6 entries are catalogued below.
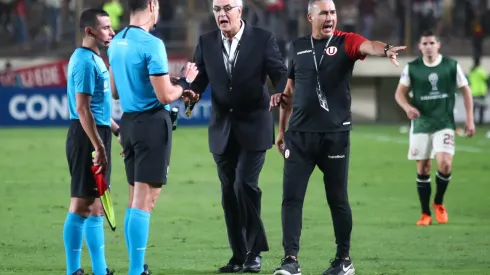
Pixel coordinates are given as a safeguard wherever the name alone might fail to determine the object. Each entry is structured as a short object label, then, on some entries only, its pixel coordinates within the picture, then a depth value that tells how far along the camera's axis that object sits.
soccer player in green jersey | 26.14
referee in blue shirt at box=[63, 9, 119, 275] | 17.39
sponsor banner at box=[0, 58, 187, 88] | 65.12
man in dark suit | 18.72
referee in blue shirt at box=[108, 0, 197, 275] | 16.33
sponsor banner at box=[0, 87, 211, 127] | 64.19
